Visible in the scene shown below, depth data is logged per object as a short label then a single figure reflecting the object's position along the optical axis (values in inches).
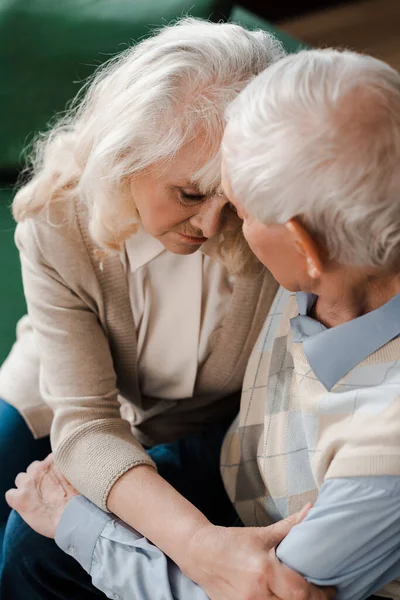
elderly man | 39.2
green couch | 86.5
